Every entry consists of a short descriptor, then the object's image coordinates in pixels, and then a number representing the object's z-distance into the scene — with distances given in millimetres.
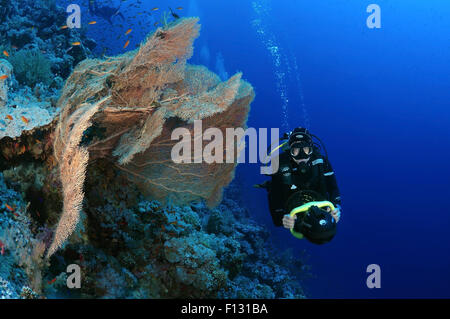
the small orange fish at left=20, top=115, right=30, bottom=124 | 3369
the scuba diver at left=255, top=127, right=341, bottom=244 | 3322
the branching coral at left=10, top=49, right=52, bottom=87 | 5039
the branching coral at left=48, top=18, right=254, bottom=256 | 3826
